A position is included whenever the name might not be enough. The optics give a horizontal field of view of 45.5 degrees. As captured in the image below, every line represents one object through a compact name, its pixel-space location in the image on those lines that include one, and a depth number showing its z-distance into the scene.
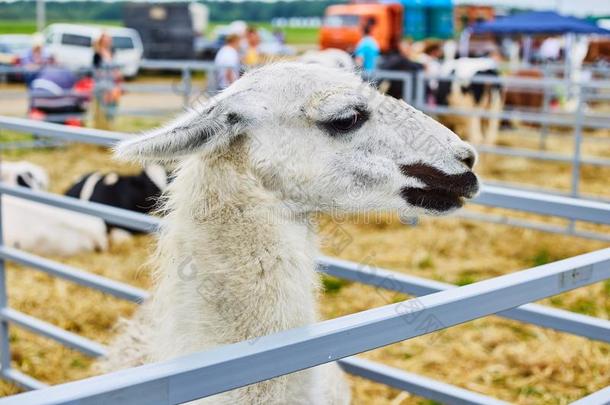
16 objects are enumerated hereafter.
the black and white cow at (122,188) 6.41
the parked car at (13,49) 21.27
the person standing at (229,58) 10.28
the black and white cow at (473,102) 11.16
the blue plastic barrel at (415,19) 23.84
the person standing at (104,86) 10.74
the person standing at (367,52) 9.93
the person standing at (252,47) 11.28
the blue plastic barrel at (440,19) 24.91
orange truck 23.00
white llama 2.09
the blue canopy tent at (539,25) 15.16
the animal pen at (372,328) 1.13
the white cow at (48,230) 5.83
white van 25.28
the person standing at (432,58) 14.85
